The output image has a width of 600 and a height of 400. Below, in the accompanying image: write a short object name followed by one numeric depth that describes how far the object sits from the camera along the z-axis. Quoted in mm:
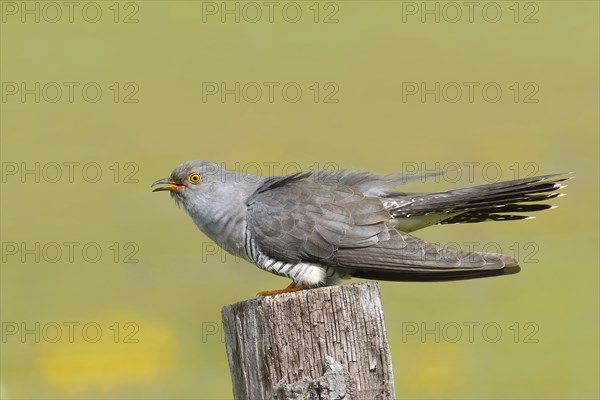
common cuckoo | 8898
